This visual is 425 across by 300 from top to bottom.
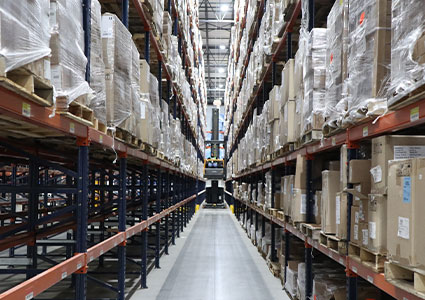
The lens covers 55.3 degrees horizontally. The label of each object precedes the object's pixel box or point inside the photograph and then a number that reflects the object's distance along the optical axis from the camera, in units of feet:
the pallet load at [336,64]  10.61
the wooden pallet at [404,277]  6.64
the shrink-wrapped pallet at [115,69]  12.56
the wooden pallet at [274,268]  21.82
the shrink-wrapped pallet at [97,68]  11.10
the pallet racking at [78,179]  7.76
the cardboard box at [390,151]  8.40
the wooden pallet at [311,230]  13.14
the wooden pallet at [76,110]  8.63
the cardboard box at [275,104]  19.71
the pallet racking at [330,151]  7.42
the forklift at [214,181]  77.20
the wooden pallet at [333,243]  10.56
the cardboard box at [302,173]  15.26
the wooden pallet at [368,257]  8.49
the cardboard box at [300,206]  15.19
